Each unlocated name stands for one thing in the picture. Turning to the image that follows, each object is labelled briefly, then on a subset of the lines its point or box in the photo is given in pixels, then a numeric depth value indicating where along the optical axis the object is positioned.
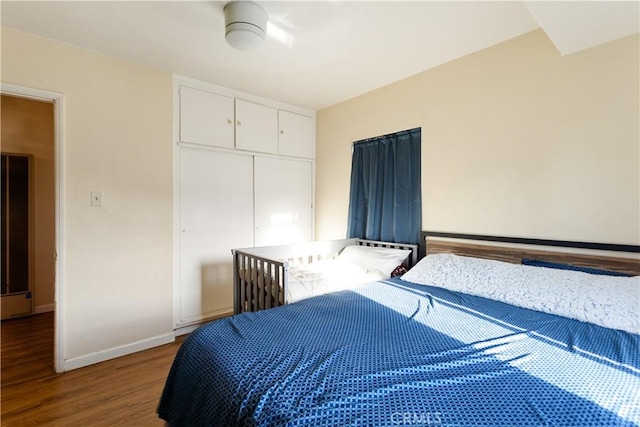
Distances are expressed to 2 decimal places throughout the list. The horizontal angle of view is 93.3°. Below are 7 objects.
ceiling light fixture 1.73
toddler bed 2.14
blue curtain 2.77
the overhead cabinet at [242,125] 2.83
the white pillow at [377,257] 2.56
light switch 2.34
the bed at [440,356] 0.89
